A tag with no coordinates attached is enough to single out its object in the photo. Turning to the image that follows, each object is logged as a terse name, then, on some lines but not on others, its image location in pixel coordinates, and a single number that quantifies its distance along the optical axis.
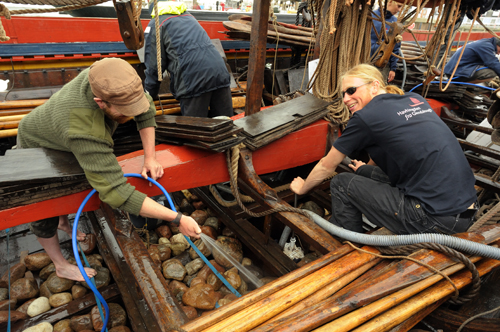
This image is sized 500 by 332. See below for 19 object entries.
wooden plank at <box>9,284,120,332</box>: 2.27
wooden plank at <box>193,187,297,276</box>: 2.65
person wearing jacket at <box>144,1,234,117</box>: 3.32
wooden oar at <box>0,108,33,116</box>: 3.76
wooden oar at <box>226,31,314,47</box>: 5.23
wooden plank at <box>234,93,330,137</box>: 2.81
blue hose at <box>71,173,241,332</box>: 1.71
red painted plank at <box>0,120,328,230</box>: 2.02
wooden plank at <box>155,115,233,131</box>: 2.34
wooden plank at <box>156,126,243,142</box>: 2.33
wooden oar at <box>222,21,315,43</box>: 5.15
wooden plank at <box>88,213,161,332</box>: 2.21
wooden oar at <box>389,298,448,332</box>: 1.50
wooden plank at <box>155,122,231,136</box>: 2.34
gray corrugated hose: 1.65
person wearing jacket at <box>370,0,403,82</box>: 4.89
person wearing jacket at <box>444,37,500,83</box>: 5.28
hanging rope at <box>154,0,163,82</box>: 1.72
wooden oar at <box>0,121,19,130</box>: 3.53
